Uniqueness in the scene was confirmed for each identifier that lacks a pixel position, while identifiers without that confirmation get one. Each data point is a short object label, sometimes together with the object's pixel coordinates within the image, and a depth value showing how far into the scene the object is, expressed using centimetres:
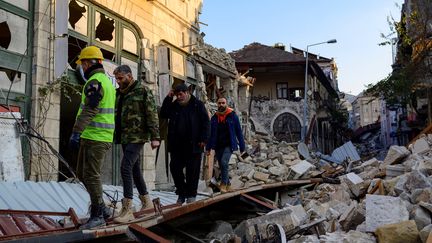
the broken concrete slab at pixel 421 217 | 611
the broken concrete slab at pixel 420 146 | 1238
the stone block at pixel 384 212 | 645
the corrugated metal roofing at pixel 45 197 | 711
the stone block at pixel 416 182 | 784
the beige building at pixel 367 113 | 8938
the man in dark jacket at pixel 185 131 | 668
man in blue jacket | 833
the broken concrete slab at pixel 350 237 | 606
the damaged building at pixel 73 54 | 905
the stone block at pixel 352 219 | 706
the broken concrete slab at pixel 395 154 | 1200
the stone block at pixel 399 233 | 575
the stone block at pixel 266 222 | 685
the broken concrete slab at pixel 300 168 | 1510
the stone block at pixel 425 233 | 555
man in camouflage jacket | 554
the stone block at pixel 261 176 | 1643
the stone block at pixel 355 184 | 1010
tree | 2334
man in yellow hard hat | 483
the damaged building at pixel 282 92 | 3594
